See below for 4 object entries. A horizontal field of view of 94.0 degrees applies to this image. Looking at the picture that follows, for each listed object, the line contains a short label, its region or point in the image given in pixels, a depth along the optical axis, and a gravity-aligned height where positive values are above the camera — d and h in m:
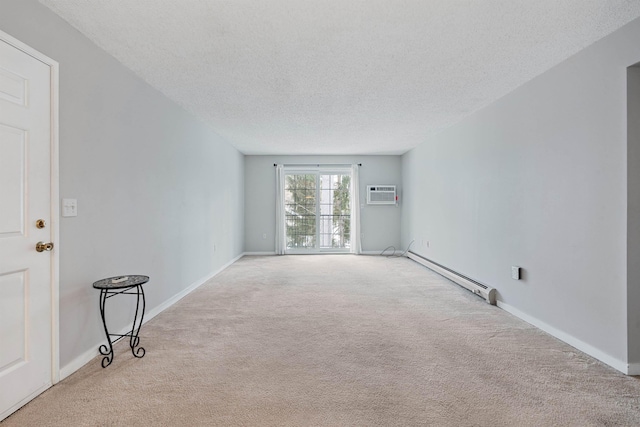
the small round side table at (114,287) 2.16 -0.53
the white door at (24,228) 1.65 -0.08
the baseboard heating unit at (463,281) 3.59 -0.97
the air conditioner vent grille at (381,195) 7.38 +0.46
